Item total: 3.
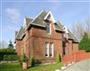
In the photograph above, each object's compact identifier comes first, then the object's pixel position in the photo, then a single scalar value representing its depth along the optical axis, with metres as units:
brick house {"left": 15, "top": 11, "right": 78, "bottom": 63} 10.89
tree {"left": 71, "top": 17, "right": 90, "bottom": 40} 21.29
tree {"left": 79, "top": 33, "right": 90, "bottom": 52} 10.45
